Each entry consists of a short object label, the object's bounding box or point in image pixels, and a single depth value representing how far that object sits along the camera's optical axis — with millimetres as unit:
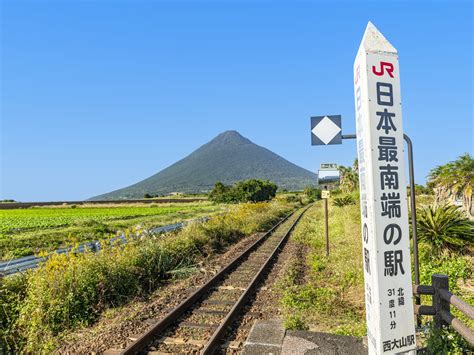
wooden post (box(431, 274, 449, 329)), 3525
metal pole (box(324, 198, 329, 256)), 10379
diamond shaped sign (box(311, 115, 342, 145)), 5316
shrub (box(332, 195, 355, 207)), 27441
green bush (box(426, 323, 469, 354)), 3303
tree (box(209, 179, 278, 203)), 50250
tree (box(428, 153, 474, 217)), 10328
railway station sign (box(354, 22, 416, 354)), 2973
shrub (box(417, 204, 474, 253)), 7586
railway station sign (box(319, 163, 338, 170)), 9094
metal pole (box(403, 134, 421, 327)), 3643
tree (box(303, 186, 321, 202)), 75188
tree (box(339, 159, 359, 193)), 43297
